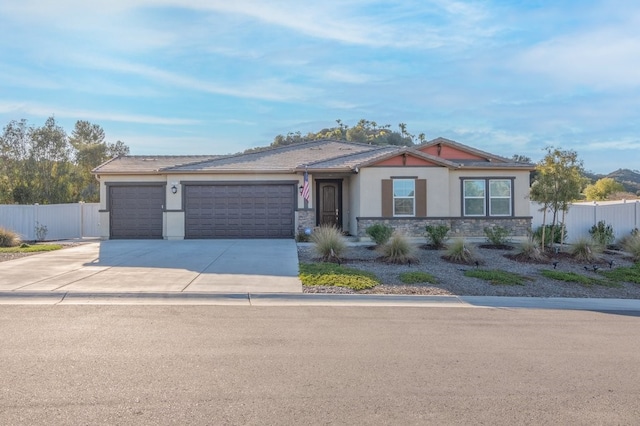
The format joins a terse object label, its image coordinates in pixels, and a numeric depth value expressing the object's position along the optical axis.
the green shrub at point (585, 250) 15.24
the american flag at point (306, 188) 19.91
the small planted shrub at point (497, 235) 17.59
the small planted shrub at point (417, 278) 11.04
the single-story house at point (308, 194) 19.50
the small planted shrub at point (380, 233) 15.96
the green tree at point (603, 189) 36.56
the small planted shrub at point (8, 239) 18.09
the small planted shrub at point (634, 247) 15.88
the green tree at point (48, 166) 27.88
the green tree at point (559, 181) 15.30
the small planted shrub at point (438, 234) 17.08
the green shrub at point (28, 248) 16.12
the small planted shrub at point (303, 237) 19.55
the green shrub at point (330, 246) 14.20
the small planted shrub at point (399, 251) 13.88
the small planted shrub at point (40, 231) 21.94
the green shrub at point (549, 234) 18.11
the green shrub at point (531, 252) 14.83
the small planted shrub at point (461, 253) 14.27
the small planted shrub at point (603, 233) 20.06
